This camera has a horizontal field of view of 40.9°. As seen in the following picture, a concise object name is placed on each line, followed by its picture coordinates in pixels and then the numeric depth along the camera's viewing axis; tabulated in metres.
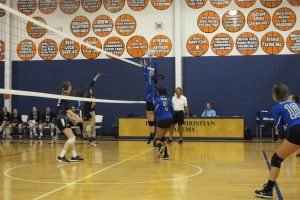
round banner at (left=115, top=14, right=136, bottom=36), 17.88
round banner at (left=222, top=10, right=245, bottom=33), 17.05
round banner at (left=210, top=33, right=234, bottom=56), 17.11
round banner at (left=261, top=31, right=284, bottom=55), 16.72
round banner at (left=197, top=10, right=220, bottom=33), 17.25
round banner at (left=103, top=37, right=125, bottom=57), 17.98
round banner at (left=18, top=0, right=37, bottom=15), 18.64
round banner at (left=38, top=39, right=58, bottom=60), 18.41
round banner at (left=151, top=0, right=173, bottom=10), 17.56
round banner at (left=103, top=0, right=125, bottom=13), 17.98
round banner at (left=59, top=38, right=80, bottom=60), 18.27
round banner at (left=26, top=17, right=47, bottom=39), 18.47
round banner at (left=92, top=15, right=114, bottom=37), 18.09
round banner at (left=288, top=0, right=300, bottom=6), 16.62
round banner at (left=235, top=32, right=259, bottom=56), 16.92
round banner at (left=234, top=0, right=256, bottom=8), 16.97
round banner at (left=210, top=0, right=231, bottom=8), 17.14
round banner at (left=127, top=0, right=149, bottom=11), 17.79
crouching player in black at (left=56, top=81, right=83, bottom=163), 8.91
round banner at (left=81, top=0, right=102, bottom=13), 18.17
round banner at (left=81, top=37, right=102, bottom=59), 18.11
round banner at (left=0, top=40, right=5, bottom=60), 18.75
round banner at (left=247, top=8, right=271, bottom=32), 16.86
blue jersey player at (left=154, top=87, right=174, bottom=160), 9.36
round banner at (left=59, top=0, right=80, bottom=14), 18.34
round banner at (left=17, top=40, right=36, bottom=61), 18.53
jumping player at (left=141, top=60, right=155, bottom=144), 11.81
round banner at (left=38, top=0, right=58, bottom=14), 18.47
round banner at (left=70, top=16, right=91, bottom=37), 18.27
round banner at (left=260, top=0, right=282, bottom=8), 16.77
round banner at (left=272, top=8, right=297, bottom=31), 16.66
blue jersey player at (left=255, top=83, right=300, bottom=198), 5.19
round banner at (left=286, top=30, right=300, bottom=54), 16.56
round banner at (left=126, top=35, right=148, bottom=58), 17.77
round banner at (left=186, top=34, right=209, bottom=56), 17.30
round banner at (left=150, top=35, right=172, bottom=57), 17.58
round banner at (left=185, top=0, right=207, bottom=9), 17.32
